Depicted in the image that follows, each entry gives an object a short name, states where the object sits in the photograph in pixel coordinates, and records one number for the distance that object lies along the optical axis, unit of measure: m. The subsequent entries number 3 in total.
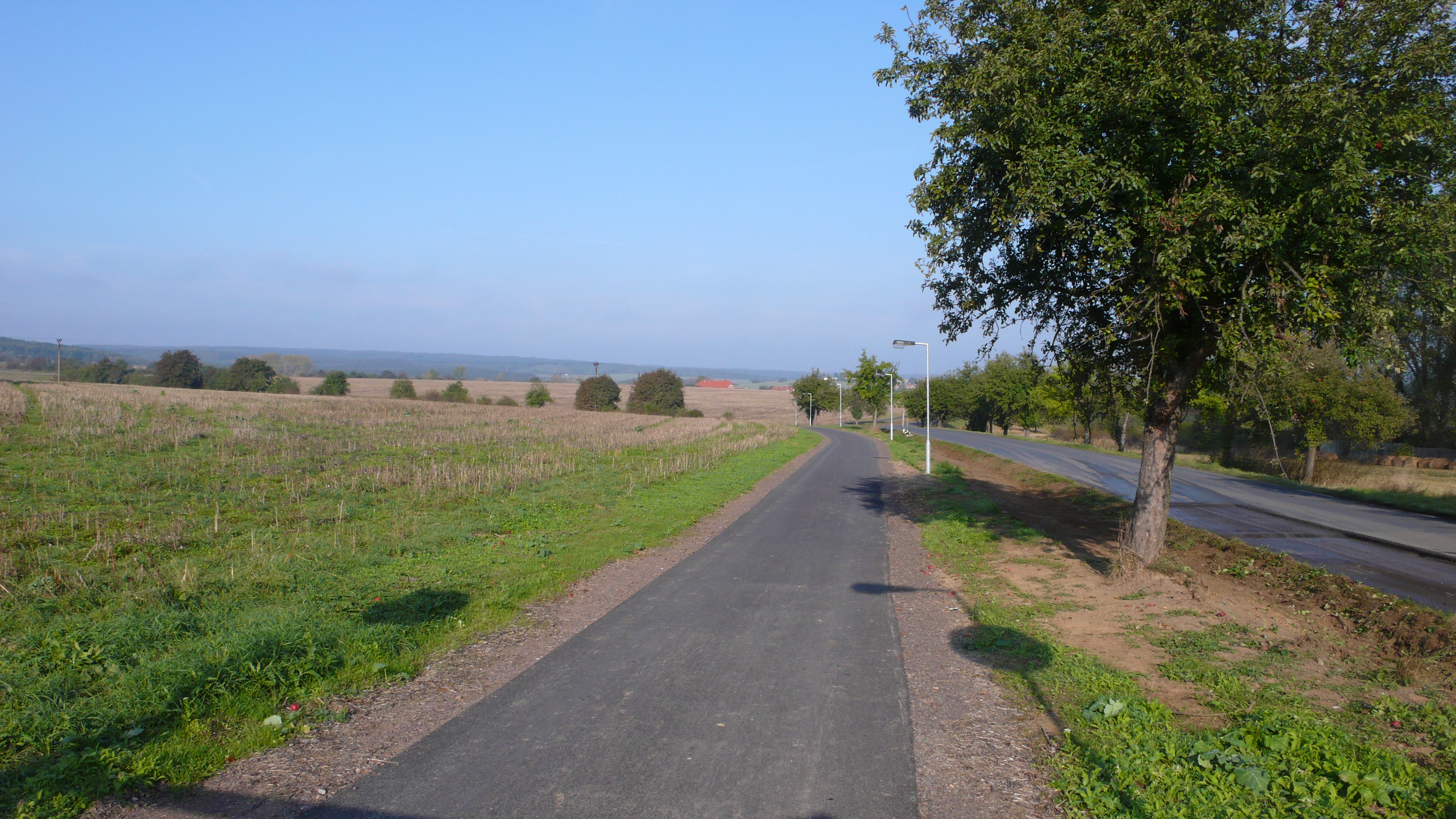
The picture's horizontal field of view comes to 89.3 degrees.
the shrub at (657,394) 88.06
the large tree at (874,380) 64.62
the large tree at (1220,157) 7.33
